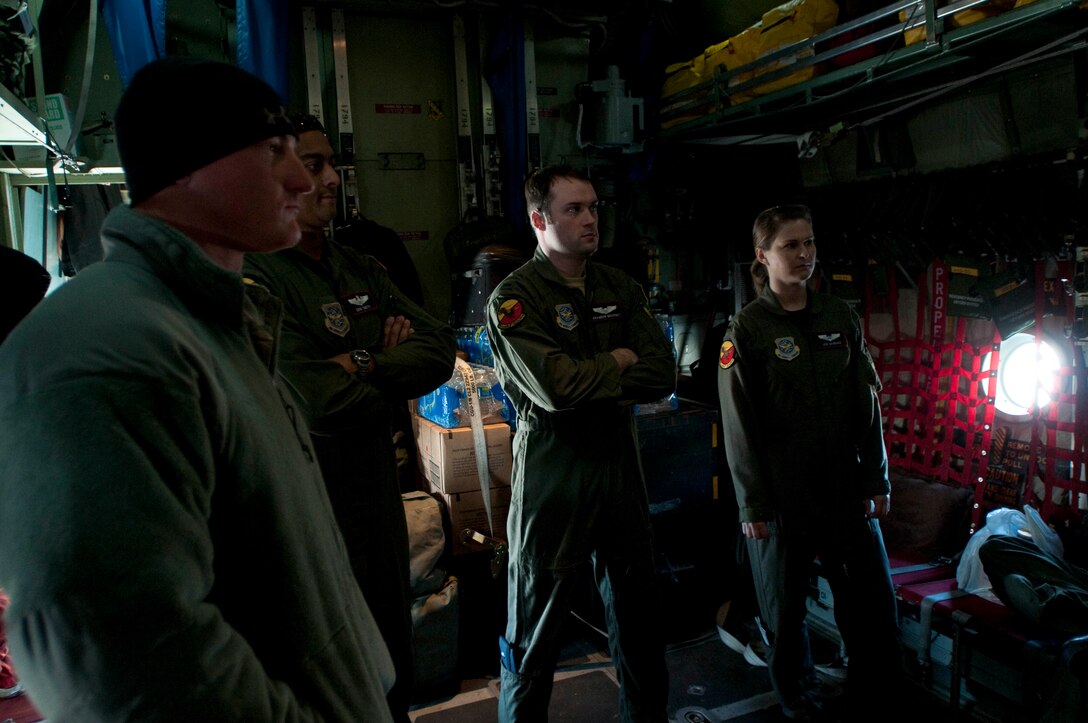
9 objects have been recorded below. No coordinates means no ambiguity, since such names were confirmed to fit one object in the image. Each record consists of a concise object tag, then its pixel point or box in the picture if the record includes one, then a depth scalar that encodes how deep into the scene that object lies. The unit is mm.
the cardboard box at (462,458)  3639
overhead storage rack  2705
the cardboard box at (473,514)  3660
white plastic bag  3170
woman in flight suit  2922
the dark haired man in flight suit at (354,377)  2162
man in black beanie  684
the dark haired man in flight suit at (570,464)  2516
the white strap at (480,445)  3633
